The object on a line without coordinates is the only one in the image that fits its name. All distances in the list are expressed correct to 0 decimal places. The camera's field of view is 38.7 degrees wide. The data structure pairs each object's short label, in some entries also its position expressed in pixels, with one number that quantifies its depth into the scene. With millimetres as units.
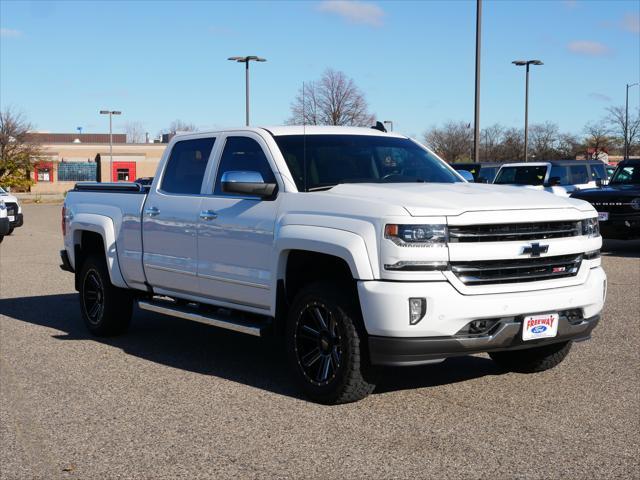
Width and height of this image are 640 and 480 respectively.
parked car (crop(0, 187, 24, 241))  24891
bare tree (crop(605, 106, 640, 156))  63662
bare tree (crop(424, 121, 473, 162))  73875
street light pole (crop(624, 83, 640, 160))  53891
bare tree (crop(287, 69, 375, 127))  30875
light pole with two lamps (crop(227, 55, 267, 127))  37875
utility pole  24359
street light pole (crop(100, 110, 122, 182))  73000
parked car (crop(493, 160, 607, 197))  21906
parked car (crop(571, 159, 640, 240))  16781
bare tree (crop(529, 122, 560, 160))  73738
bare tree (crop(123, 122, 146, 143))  135812
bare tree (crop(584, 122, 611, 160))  68325
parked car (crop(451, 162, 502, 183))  29631
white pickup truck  5797
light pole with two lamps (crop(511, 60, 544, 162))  44656
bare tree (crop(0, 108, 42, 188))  68188
